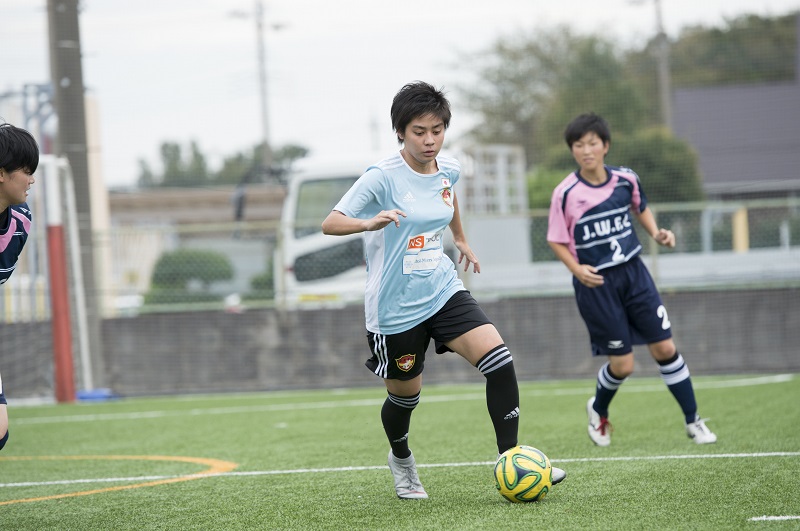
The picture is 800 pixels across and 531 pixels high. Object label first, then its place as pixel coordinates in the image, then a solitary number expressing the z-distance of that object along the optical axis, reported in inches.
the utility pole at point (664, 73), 2524.6
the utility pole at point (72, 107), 1070.4
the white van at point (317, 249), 1232.8
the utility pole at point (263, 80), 3029.0
